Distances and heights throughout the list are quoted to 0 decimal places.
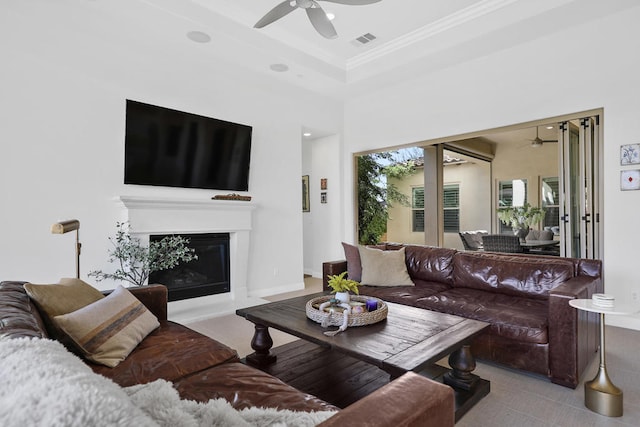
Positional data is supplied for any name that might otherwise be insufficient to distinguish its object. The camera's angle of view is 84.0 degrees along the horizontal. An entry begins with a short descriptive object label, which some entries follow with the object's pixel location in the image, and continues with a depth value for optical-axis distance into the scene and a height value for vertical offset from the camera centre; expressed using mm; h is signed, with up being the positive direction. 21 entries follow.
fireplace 4259 -679
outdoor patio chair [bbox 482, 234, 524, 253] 4750 -343
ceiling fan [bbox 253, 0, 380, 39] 2963 +1770
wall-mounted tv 3977 +835
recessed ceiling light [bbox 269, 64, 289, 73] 4591 +1970
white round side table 1945 -978
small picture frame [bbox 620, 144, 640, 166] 3545 +648
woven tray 2209 -625
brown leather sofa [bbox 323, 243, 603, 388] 2324 -681
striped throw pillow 1674 -557
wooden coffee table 1783 -683
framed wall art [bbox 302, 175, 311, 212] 6730 +433
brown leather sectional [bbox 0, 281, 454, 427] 928 -688
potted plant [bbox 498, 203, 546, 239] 6043 +22
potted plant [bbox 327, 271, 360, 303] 2434 -475
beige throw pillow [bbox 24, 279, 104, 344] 1708 -425
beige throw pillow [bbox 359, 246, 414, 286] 3645 -528
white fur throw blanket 597 -330
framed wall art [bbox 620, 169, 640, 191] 3549 +393
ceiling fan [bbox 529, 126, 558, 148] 6175 +1339
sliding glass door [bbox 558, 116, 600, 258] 3945 +361
